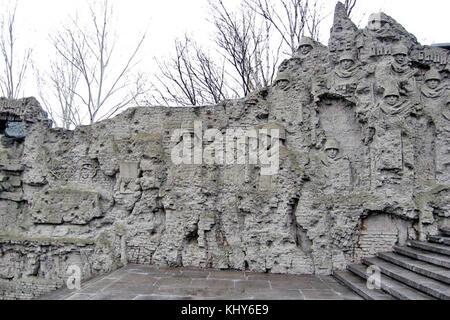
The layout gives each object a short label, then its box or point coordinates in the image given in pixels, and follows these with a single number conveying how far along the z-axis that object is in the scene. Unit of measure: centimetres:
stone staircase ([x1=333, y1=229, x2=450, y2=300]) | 447
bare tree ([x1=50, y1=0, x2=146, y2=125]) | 1439
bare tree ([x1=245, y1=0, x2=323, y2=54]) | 1466
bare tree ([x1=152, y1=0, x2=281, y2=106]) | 1589
